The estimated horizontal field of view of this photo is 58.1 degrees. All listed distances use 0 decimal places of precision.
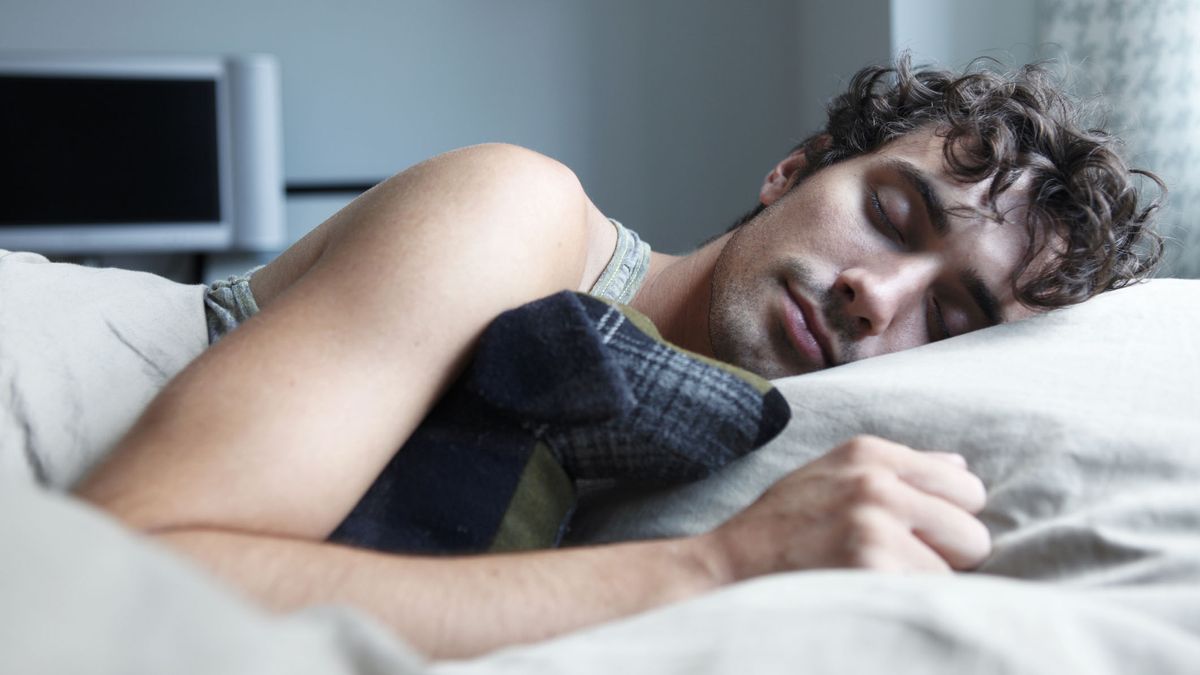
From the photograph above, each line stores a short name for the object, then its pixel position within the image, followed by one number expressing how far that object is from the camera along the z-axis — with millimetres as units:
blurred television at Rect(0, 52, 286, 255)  3238
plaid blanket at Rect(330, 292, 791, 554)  641
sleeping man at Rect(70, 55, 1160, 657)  552
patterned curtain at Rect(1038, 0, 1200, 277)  2107
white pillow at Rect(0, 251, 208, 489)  738
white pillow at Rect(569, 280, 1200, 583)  570
